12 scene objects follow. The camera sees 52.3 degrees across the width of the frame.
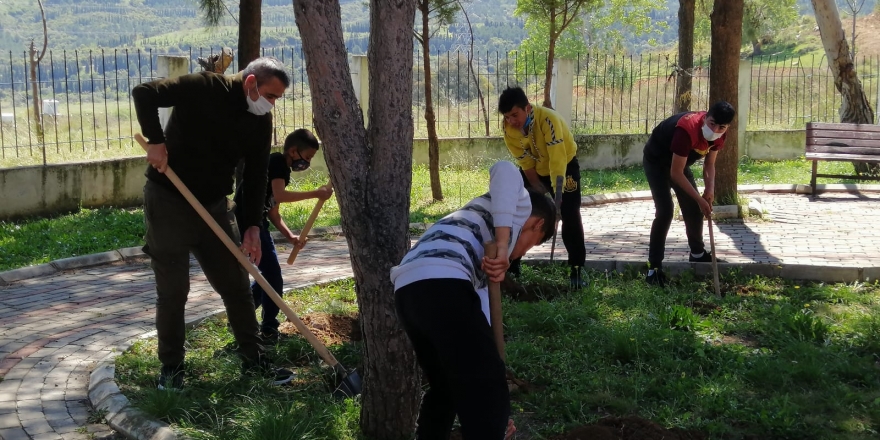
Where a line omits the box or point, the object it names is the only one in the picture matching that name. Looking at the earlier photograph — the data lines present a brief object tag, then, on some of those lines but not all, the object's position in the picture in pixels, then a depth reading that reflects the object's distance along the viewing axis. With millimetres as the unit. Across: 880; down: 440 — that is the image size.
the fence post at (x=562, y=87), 16422
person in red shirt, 6902
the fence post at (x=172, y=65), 12703
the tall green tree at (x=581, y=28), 15398
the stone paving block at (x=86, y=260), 8156
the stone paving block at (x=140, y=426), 4225
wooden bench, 13445
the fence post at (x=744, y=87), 16562
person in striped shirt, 3160
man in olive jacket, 4605
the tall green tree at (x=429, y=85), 12138
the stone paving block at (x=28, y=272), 7633
